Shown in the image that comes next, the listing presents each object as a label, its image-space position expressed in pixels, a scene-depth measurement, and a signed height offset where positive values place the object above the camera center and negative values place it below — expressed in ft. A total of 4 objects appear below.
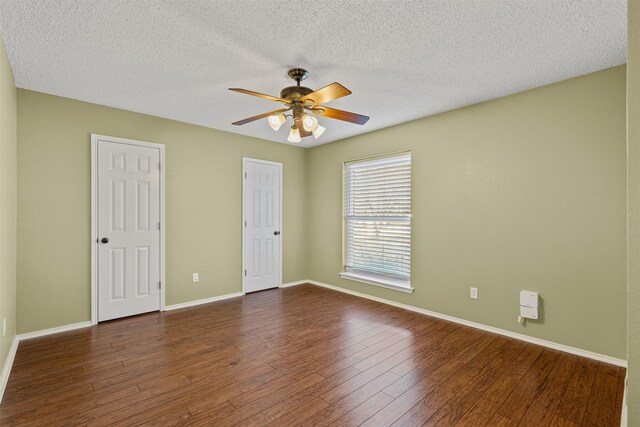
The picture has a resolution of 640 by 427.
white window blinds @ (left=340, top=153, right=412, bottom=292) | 14.05 -0.27
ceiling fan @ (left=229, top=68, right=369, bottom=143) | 7.97 +2.98
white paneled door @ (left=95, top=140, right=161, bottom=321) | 11.80 -0.52
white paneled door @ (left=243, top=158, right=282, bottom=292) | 16.17 -0.50
